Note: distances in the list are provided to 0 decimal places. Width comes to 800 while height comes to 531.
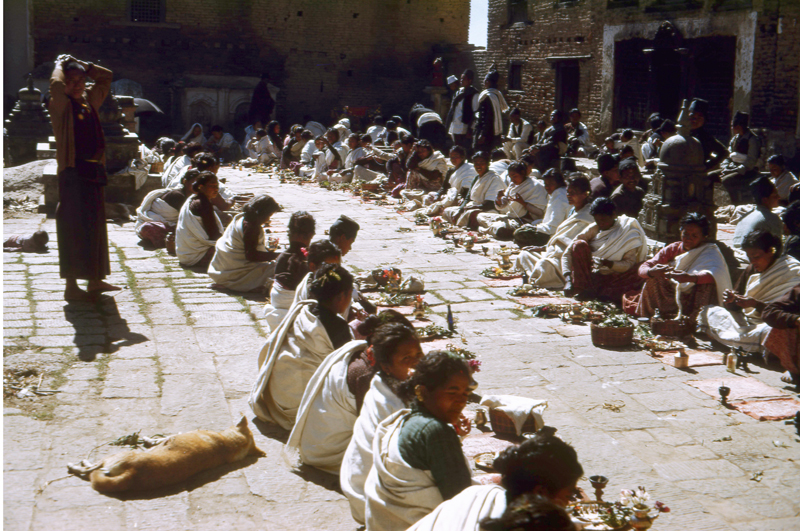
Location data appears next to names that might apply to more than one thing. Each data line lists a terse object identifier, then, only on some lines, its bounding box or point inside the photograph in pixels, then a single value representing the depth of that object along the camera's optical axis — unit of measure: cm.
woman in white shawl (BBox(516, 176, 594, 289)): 806
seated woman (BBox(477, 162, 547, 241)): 1022
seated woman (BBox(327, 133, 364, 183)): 1566
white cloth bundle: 464
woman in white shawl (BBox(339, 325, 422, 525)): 354
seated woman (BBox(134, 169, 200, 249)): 964
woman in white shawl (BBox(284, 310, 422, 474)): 397
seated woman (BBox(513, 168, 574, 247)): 921
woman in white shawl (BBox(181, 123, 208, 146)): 1753
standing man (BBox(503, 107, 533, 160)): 1739
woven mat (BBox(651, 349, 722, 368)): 596
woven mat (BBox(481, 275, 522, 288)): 832
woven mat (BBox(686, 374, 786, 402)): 528
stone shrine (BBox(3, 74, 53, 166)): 1562
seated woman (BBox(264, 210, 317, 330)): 582
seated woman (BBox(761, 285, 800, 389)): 529
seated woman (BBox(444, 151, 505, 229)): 1109
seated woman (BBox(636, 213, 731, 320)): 645
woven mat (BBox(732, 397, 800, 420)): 494
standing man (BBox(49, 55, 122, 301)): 661
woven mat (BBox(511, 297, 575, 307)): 762
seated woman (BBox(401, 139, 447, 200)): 1355
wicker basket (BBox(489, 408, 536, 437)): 467
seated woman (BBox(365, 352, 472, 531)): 307
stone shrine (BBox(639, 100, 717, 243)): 849
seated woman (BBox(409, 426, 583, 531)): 243
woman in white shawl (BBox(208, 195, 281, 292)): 757
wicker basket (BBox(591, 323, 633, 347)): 630
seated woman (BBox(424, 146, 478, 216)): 1190
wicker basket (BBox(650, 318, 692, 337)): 644
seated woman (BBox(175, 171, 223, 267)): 823
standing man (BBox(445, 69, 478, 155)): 1481
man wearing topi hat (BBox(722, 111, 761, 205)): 1202
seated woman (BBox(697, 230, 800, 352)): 591
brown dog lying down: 390
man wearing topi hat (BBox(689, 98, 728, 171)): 891
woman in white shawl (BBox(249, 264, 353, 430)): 444
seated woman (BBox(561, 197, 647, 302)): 750
